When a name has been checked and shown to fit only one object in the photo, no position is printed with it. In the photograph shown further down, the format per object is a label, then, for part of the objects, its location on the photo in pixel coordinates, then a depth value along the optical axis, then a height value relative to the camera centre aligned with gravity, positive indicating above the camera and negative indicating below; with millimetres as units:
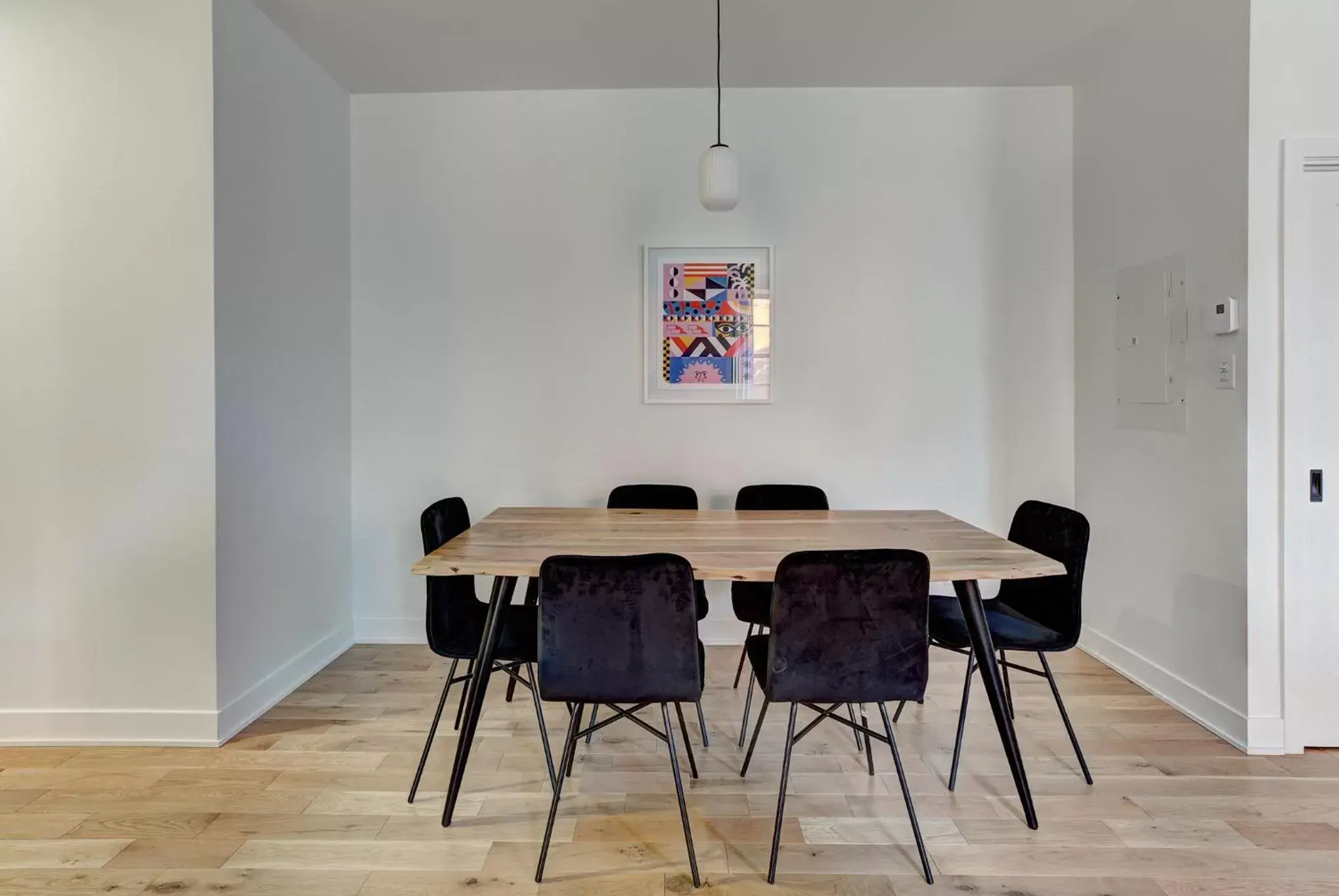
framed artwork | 3551 +600
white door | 2379 +191
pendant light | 2531 +974
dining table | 1894 -348
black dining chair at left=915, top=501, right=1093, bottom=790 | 2234 -625
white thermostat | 2449 +431
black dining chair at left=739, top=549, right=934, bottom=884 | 1750 -514
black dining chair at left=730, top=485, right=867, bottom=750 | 3098 -289
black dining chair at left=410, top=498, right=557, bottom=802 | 2199 -653
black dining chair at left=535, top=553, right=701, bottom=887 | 1727 -512
